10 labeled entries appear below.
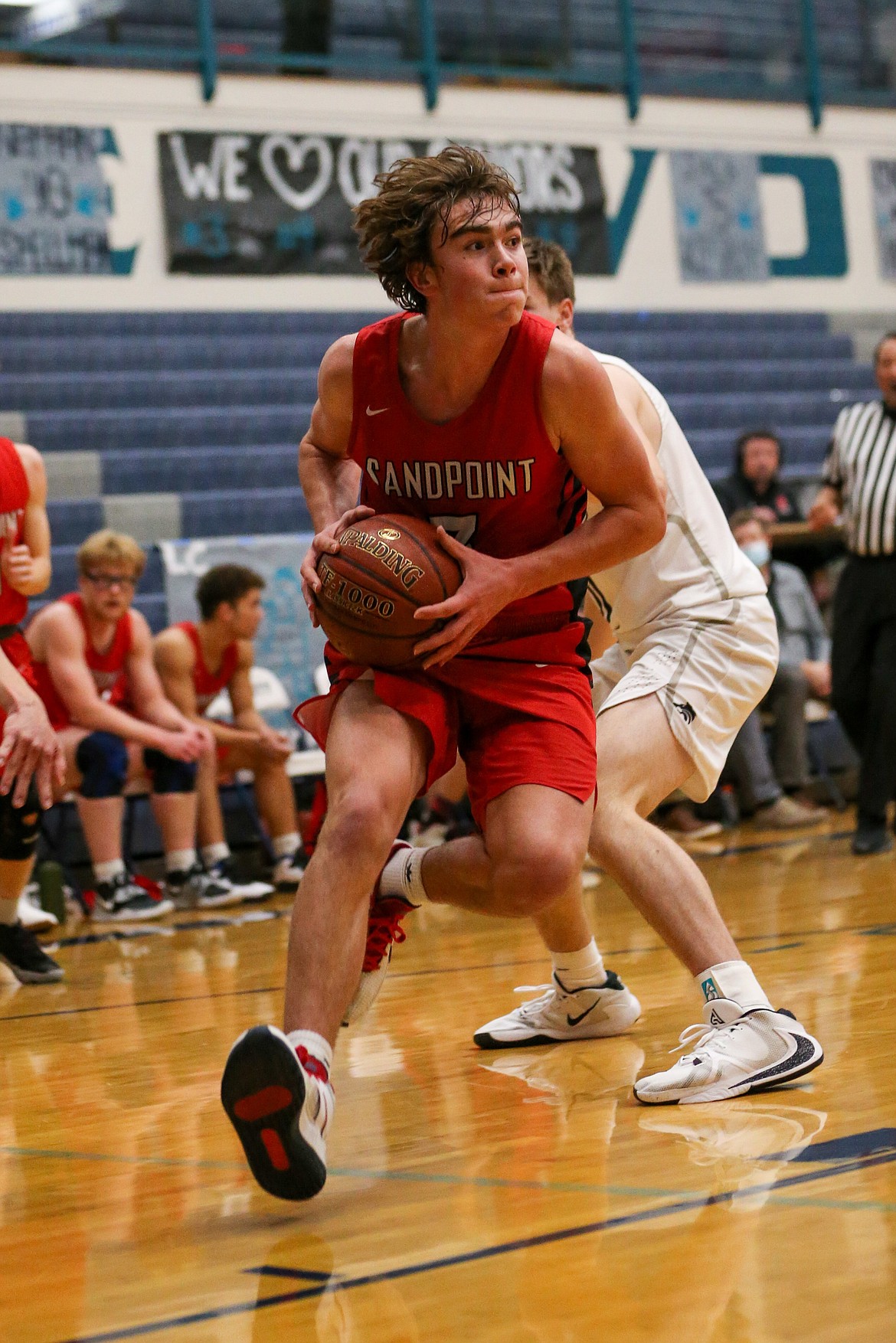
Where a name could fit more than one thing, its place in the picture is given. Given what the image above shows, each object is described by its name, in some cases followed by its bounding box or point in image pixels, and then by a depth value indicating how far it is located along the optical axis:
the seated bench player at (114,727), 13.19
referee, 13.43
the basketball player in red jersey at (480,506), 5.76
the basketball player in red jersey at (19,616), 9.55
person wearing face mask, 16.06
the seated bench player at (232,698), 14.19
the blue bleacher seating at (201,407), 19.12
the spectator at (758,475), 18.03
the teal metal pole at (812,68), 27.47
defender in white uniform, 6.21
